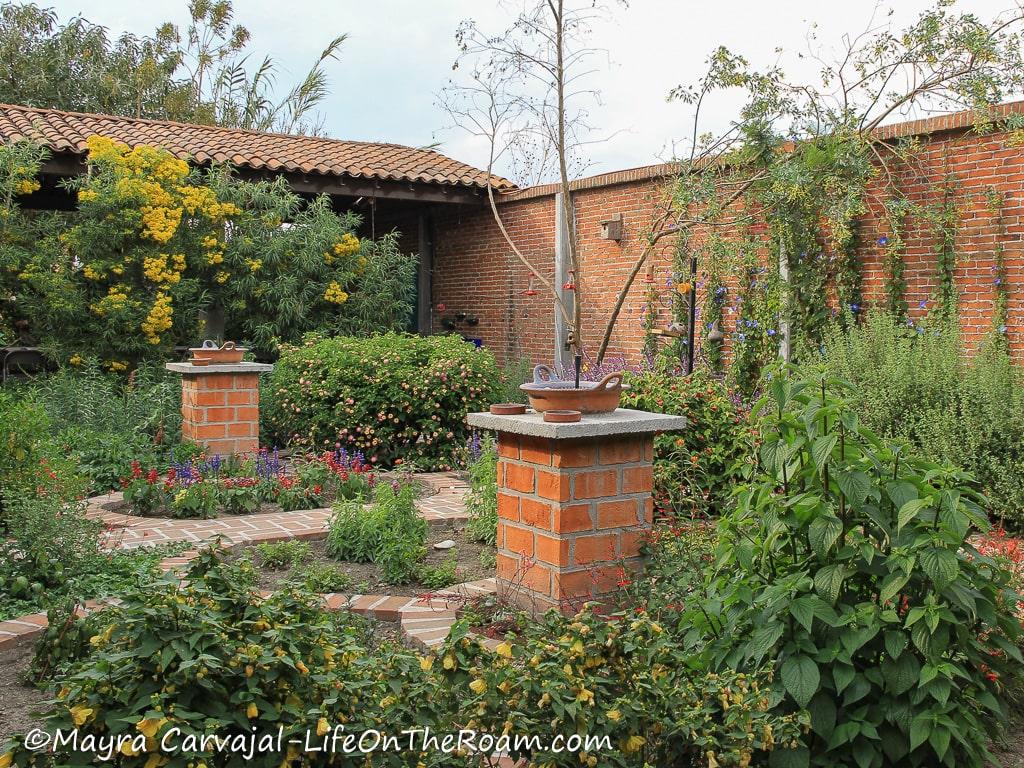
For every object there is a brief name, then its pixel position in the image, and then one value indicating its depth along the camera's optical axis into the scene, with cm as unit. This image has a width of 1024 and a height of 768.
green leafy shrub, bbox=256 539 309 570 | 446
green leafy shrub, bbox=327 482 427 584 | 447
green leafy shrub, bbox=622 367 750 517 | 470
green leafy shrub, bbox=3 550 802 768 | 190
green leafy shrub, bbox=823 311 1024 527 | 564
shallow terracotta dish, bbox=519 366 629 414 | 353
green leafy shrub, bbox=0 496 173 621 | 386
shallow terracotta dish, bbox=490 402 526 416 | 377
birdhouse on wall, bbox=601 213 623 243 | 1073
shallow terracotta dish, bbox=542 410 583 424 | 332
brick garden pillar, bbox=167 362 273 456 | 716
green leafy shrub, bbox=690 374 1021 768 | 225
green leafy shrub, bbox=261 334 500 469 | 814
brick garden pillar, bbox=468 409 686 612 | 335
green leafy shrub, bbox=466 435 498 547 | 487
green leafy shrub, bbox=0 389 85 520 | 466
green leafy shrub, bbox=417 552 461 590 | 413
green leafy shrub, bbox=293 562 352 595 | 404
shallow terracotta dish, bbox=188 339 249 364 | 731
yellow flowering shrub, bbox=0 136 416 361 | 977
